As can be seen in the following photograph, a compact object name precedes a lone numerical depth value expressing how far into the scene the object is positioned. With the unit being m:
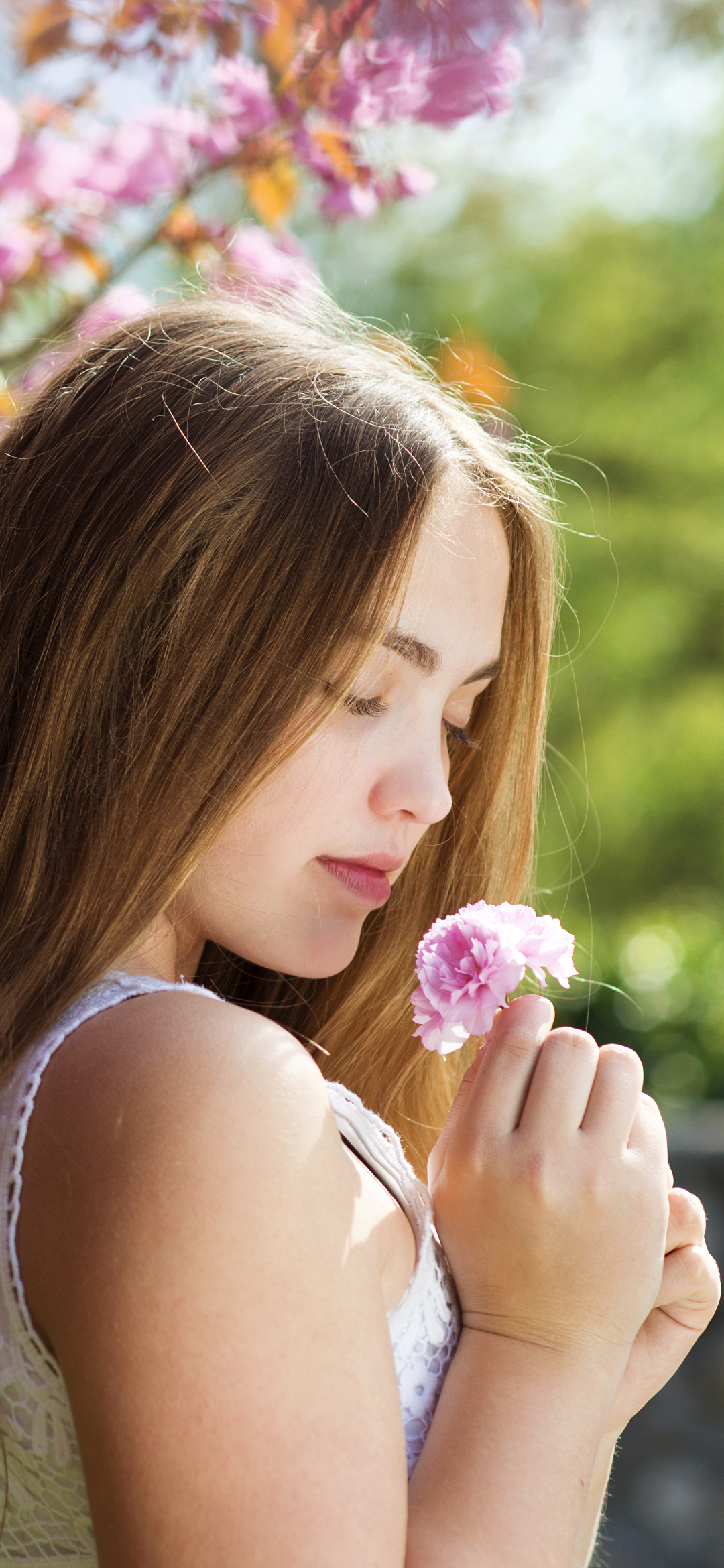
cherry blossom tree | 2.43
